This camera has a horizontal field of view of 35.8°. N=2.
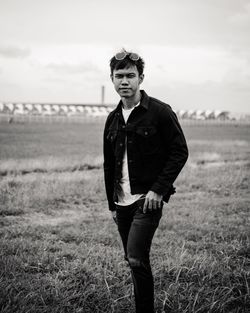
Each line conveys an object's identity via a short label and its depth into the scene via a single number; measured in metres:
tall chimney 146.90
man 2.91
